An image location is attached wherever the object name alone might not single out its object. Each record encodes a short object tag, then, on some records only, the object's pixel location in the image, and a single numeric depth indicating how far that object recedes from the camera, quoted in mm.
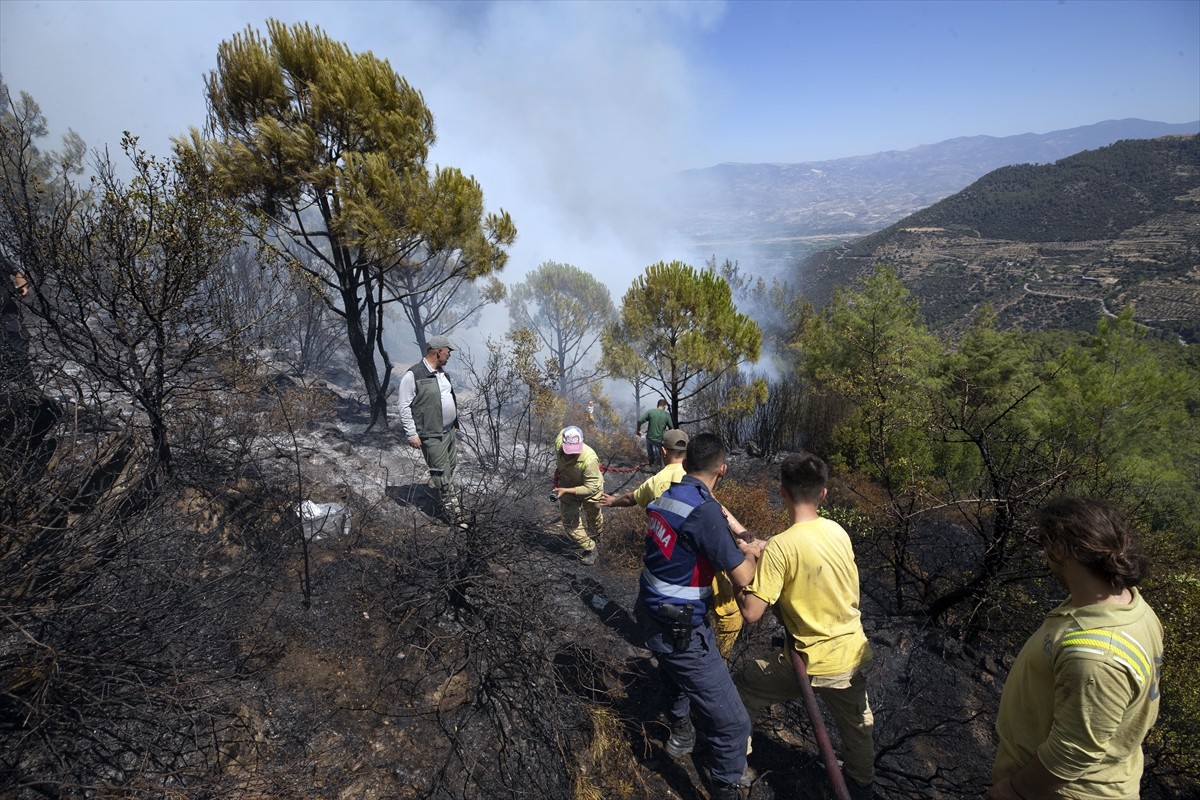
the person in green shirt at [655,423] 8611
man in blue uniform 2557
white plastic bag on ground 4742
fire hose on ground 1994
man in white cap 4996
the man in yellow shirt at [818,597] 2406
